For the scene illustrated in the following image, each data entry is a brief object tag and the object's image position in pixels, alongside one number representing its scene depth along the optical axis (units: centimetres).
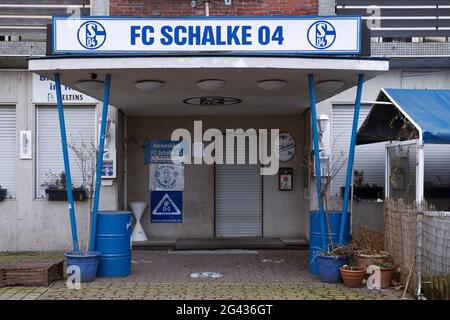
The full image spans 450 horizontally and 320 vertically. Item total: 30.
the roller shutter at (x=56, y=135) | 1219
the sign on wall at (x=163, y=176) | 1319
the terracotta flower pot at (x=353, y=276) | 829
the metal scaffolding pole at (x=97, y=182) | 873
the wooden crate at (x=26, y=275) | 841
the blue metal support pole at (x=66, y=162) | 878
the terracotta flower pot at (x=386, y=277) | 827
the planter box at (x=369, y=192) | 1182
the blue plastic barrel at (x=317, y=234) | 909
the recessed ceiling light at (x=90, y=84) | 922
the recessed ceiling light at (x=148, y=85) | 919
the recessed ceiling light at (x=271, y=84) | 917
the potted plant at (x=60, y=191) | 1188
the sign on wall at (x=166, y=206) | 1316
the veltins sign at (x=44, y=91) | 1207
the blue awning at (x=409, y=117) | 828
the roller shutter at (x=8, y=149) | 1218
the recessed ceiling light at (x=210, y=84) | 915
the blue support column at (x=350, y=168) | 884
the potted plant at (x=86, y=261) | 852
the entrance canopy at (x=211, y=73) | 823
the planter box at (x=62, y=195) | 1188
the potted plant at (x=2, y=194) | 1198
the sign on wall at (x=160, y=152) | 1316
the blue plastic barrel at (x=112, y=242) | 885
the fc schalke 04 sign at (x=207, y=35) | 852
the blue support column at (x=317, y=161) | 876
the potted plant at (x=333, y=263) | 859
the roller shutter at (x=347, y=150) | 1212
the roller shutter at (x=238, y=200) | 1327
